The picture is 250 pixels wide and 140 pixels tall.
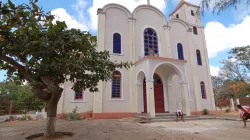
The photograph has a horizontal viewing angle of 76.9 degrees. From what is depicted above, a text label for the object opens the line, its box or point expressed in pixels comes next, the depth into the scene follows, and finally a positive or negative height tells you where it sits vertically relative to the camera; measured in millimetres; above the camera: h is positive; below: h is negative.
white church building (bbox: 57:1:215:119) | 10935 +2699
